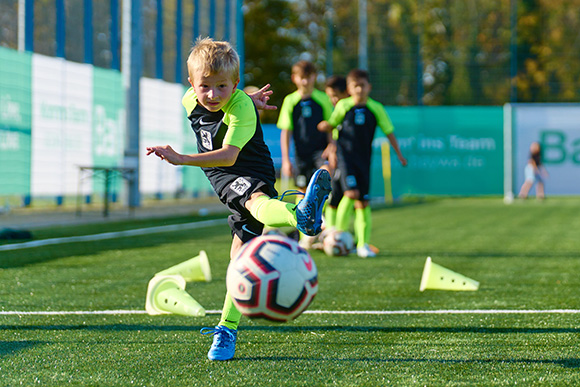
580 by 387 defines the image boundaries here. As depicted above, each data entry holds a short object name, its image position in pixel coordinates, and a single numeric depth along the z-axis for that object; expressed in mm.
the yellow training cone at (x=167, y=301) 10453
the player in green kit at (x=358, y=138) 18219
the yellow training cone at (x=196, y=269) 13680
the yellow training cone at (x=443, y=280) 12922
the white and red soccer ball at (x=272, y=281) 7277
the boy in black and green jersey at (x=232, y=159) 8031
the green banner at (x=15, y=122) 30969
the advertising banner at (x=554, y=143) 50437
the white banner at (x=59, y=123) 33406
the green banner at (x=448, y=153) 51969
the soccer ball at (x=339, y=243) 17547
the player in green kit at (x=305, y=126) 20109
